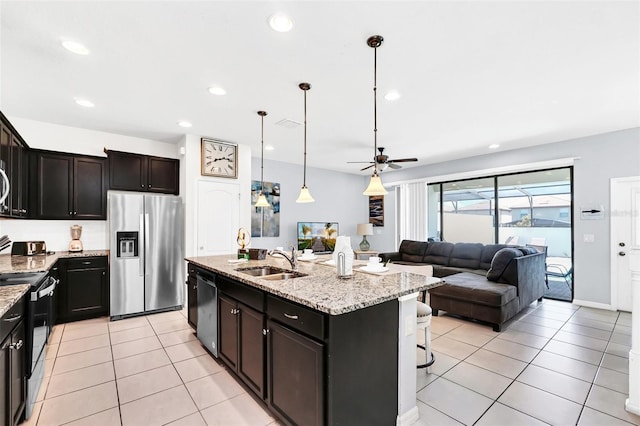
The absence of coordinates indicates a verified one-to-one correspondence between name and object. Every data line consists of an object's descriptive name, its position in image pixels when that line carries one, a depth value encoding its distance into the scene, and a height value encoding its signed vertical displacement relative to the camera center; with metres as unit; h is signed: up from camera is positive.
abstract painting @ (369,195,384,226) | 7.82 +0.10
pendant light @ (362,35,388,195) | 2.29 +0.31
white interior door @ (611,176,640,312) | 4.24 -0.25
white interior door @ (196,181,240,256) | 4.65 -0.07
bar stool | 2.45 -0.91
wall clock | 4.67 +0.90
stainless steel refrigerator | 3.98 -0.56
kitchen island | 1.55 -0.79
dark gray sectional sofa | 3.66 -1.00
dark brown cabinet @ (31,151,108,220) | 3.83 +0.38
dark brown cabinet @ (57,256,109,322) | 3.78 -0.99
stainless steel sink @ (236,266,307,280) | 2.64 -0.55
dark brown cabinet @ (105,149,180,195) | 4.31 +0.63
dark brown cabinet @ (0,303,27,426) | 1.57 -0.90
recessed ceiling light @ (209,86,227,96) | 3.00 +1.27
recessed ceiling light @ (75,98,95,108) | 3.28 +1.25
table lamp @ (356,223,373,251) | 7.39 -0.45
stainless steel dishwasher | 2.75 -0.95
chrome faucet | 2.70 -0.43
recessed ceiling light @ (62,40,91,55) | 2.23 +1.29
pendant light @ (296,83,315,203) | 3.35 +0.20
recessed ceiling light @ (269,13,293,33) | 1.94 +1.29
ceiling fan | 4.36 +0.78
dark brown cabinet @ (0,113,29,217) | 2.92 +0.51
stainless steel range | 2.02 -0.82
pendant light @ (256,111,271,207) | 3.63 +0.18
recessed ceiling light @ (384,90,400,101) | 3.06 +1.26
